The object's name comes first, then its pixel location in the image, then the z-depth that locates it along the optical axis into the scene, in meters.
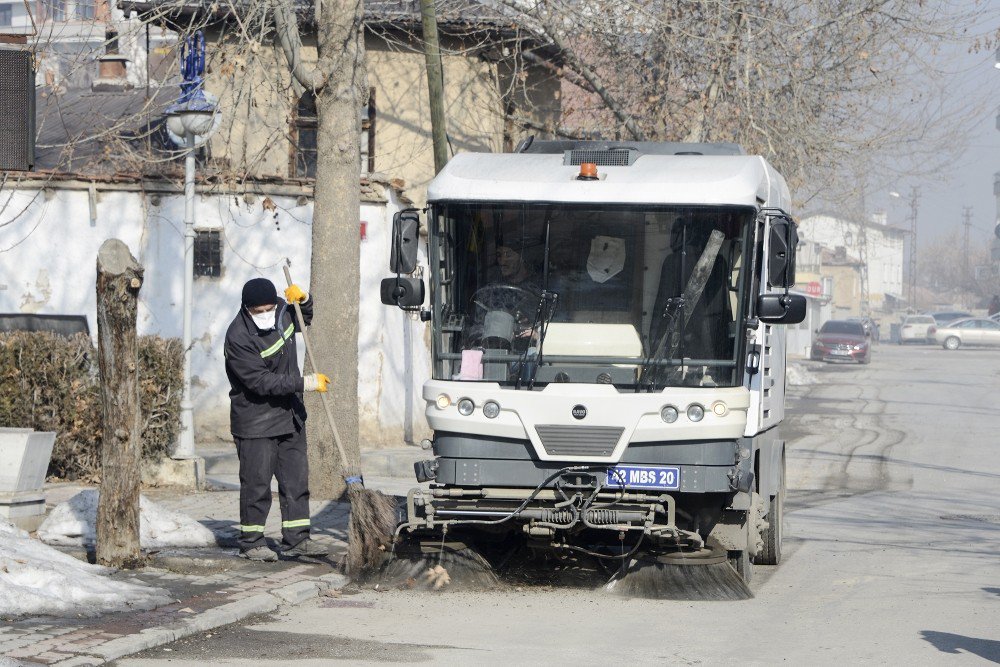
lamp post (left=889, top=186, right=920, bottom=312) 127.00
